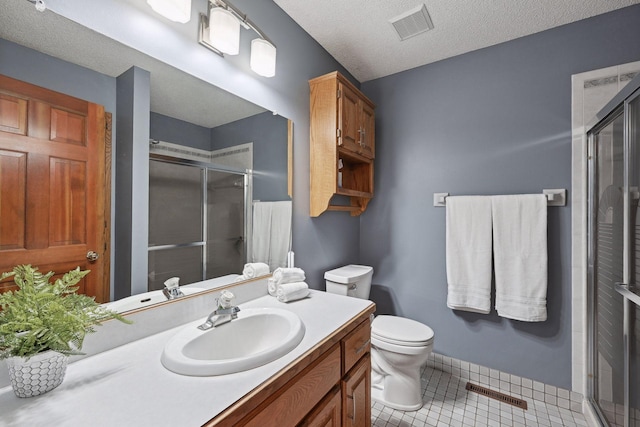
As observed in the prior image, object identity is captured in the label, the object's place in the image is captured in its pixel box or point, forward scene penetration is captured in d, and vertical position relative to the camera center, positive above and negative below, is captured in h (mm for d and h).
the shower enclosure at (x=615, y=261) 1156 -212
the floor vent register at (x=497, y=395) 1759 -1202
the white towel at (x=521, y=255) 1728 -251
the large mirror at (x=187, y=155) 773 +273
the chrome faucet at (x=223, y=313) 1015 -380
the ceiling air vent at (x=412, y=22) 1663 +1247
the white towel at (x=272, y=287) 1409 -373
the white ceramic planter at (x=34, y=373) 614 -367
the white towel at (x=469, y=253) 1882 -256
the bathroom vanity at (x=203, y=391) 578 -428
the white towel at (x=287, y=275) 1398 -312
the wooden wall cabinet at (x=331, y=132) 1762 +566
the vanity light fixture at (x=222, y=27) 1157 +818
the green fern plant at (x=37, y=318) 621 -248
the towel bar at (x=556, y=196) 1727 +136
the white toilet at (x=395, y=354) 1640 -851
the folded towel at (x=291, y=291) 1337 -379
